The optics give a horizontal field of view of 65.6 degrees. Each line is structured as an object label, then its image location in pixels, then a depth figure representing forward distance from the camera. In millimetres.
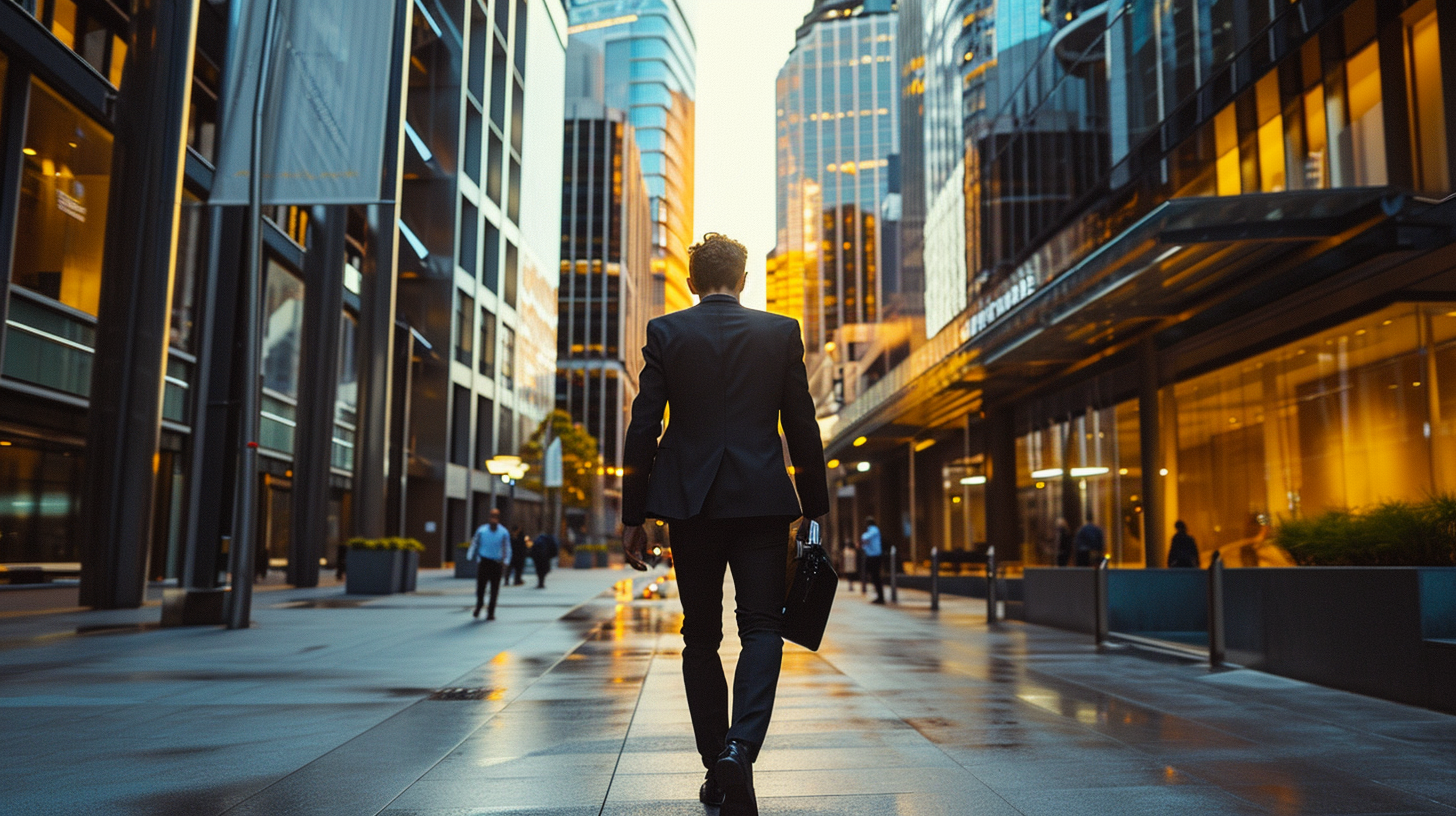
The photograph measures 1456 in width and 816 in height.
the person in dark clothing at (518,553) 30016
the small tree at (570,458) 64188
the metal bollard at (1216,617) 9289
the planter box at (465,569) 35844
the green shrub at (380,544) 24656
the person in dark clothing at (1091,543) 19984
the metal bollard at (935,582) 19672
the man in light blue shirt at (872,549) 23562
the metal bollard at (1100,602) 11916
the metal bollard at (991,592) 16375
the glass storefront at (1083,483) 23109
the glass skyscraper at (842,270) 178250
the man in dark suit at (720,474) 3789
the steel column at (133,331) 16953
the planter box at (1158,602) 12641
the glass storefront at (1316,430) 14406
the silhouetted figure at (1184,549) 17547
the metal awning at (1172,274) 13039
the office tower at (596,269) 120625
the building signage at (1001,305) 22391
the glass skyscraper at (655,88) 160125
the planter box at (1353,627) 6879
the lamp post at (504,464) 33156
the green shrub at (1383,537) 7383
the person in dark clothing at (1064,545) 22844
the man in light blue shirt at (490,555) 16875
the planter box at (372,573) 24234
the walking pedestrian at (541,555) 30328
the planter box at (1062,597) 13922
